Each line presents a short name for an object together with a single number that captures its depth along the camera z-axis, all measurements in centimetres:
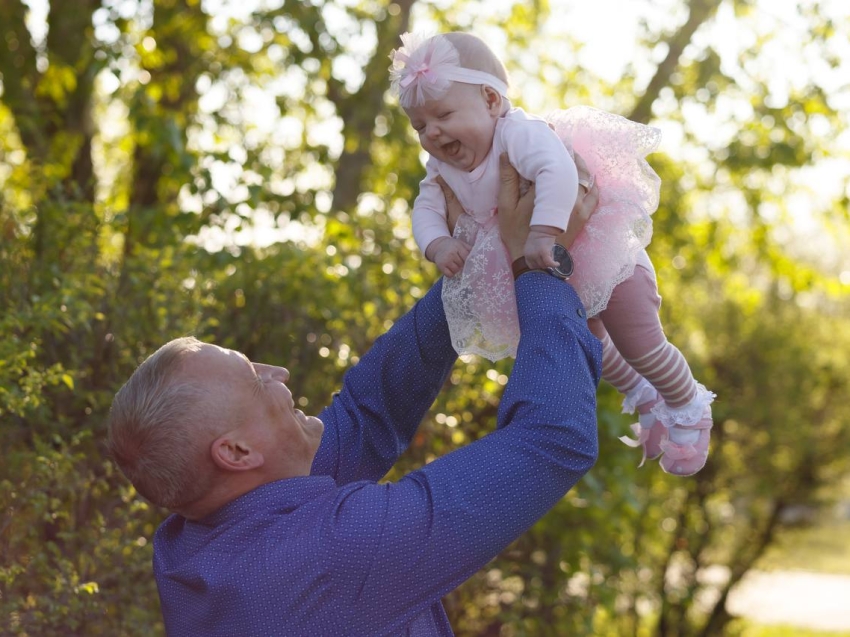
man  179
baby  223
